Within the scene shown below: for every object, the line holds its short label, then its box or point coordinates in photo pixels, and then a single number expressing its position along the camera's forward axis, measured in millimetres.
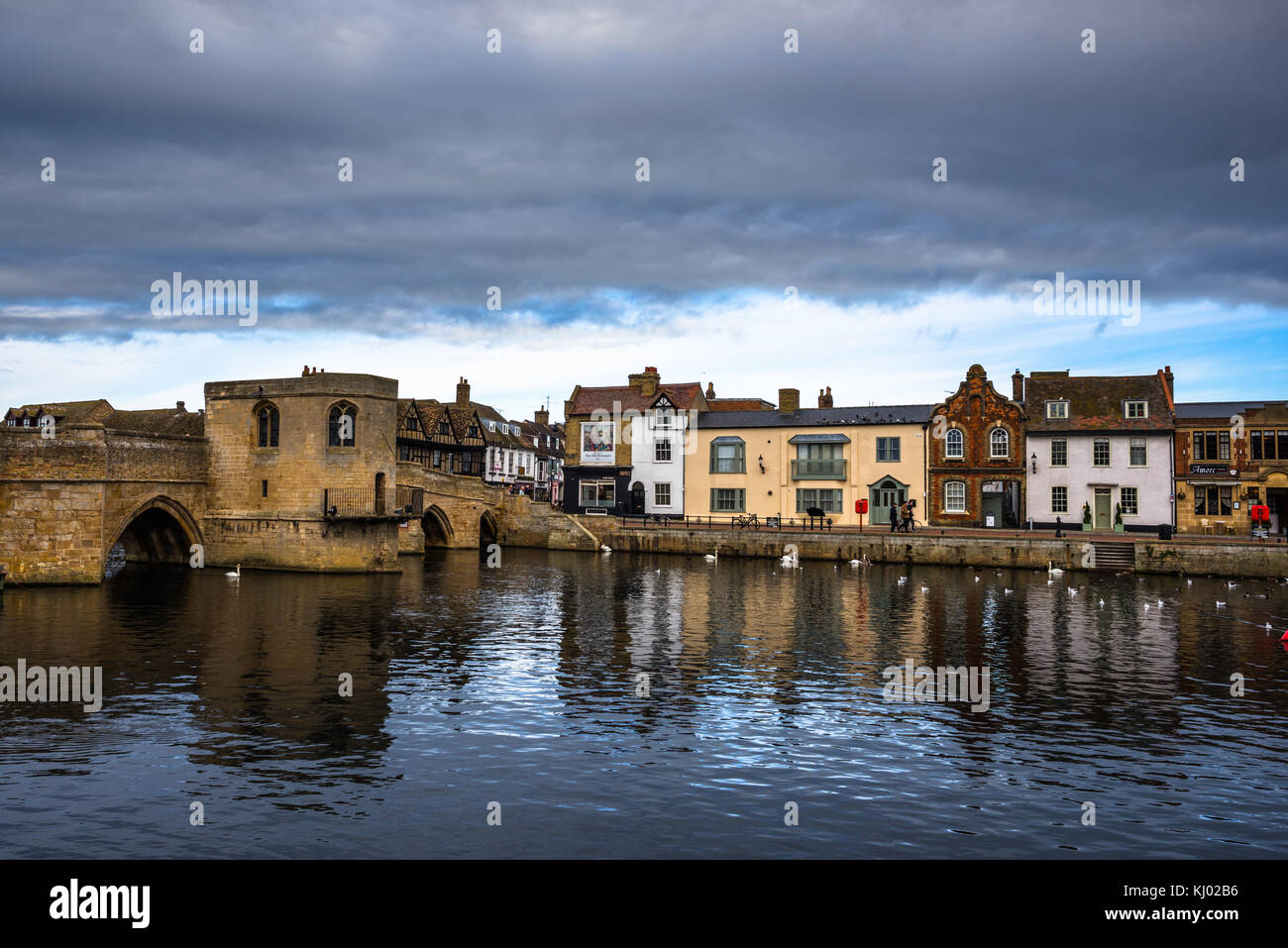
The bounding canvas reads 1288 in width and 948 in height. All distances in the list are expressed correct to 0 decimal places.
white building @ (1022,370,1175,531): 55969
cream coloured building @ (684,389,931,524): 61906
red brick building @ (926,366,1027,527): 59000
